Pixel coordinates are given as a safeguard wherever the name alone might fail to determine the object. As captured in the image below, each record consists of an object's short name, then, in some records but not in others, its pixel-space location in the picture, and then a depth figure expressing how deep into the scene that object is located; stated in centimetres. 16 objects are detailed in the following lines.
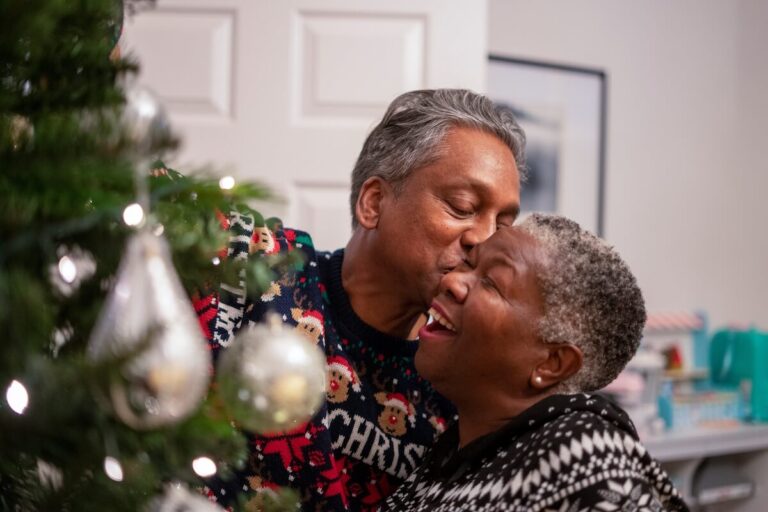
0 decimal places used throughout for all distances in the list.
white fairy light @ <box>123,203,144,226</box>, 48
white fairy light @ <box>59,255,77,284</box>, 51
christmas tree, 43
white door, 216
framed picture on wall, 328
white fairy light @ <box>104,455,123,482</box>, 48
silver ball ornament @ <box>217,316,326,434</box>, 48
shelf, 300
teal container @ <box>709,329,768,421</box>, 333
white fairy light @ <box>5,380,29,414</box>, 48
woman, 101
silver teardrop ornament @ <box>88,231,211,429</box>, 41
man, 127
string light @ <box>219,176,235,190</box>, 52
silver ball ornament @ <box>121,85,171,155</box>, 47
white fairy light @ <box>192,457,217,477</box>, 56
